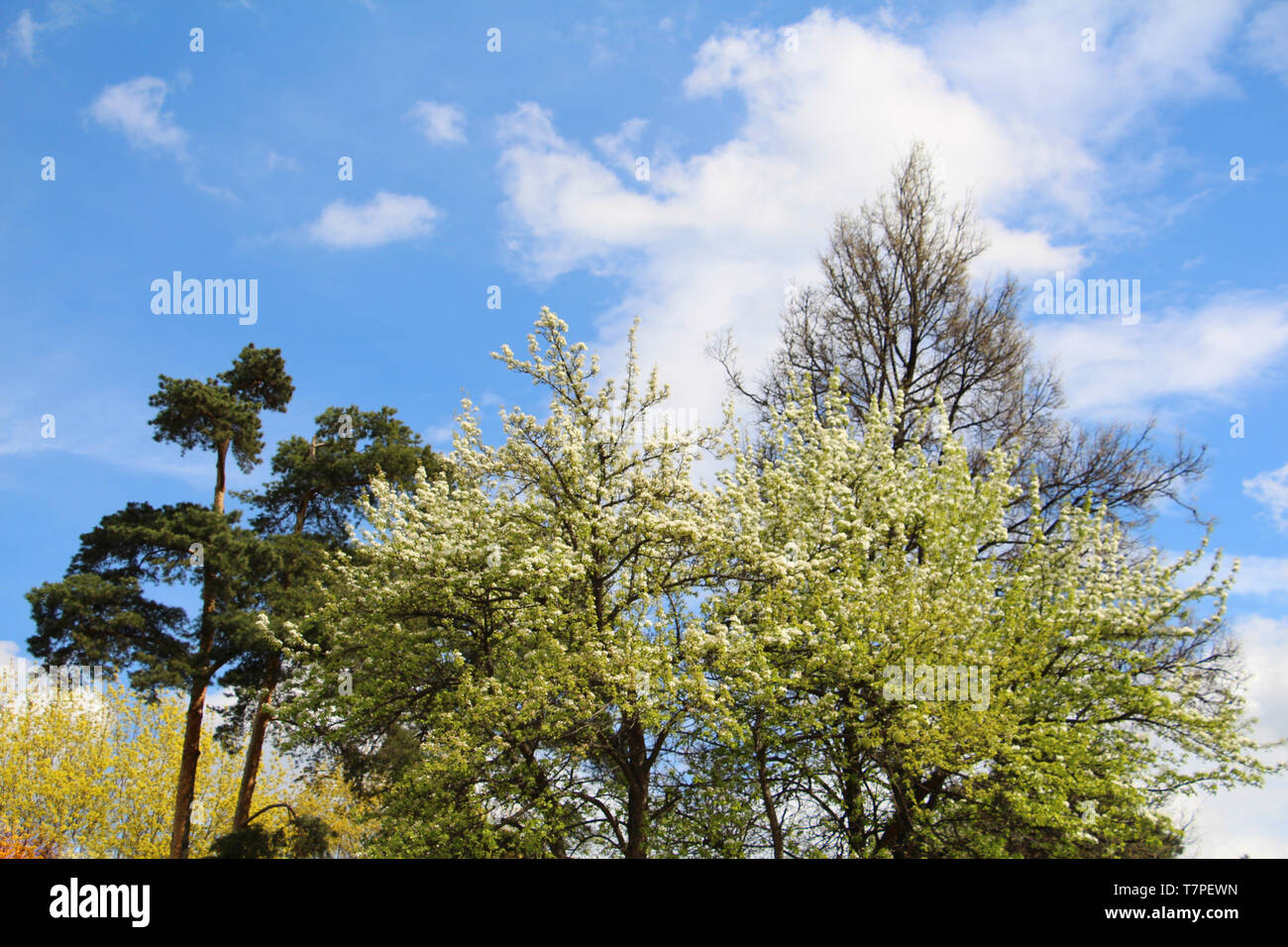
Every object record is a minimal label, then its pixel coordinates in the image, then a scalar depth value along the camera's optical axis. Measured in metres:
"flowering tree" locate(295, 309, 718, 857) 16.16
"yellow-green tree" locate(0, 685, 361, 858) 36.06
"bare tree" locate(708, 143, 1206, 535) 25.08
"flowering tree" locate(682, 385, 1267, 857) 16.25
